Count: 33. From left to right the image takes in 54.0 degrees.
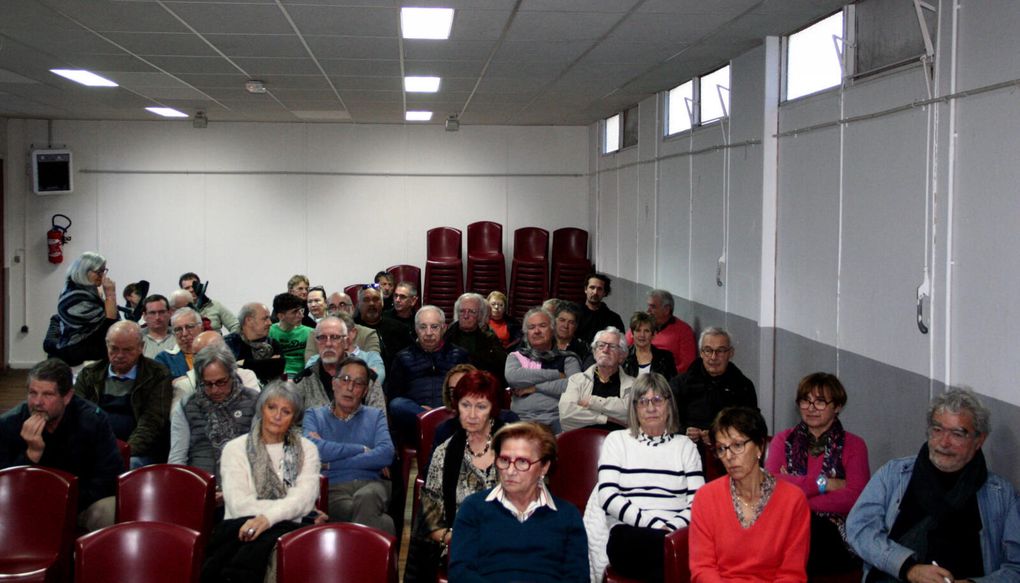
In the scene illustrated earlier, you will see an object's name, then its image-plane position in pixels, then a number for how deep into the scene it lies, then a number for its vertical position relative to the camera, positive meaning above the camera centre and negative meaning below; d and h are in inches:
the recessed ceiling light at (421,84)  364.8 +62.9
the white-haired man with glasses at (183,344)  255.6 -24.3
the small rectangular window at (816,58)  235.5 +48.8
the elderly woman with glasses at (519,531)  140.6 -39.6
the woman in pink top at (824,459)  175.5 -37.4
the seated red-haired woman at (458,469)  161.8 -36.3
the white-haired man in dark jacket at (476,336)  280.2 -24.0
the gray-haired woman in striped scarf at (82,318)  281.0 -20.0
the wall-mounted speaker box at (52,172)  512.4 +39.7
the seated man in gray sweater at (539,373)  245.3 -29.9
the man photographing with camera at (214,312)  388.8 -24.5
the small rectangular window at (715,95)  312.3 +50.6
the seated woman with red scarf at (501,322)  340.2 -24.5
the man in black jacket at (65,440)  181.8 -35.0
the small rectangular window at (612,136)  479.8 +57.5
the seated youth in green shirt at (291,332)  294.7 -24.3
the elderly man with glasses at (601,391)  223.6 -31.6
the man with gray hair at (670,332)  327.3 -26.3
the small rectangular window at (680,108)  351.6 +52.8
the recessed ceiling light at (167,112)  472.7 +66.5
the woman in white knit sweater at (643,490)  161.9 -39.7
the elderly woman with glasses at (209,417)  203.9 -34.1
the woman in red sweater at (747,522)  141.8 -38.4
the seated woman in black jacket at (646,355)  264.1 -27.3
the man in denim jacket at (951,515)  148.1 -39.2
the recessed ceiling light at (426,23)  243.1 +58.2
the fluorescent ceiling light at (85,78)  352.8 +62.7
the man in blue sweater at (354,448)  195.0 -39.6
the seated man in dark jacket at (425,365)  254.8 -29.1
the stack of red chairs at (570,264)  519.8 -6.2
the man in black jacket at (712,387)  229.6 -31.1
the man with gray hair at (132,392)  213.3 -31.0
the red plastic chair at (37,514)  168.6 -44.6
